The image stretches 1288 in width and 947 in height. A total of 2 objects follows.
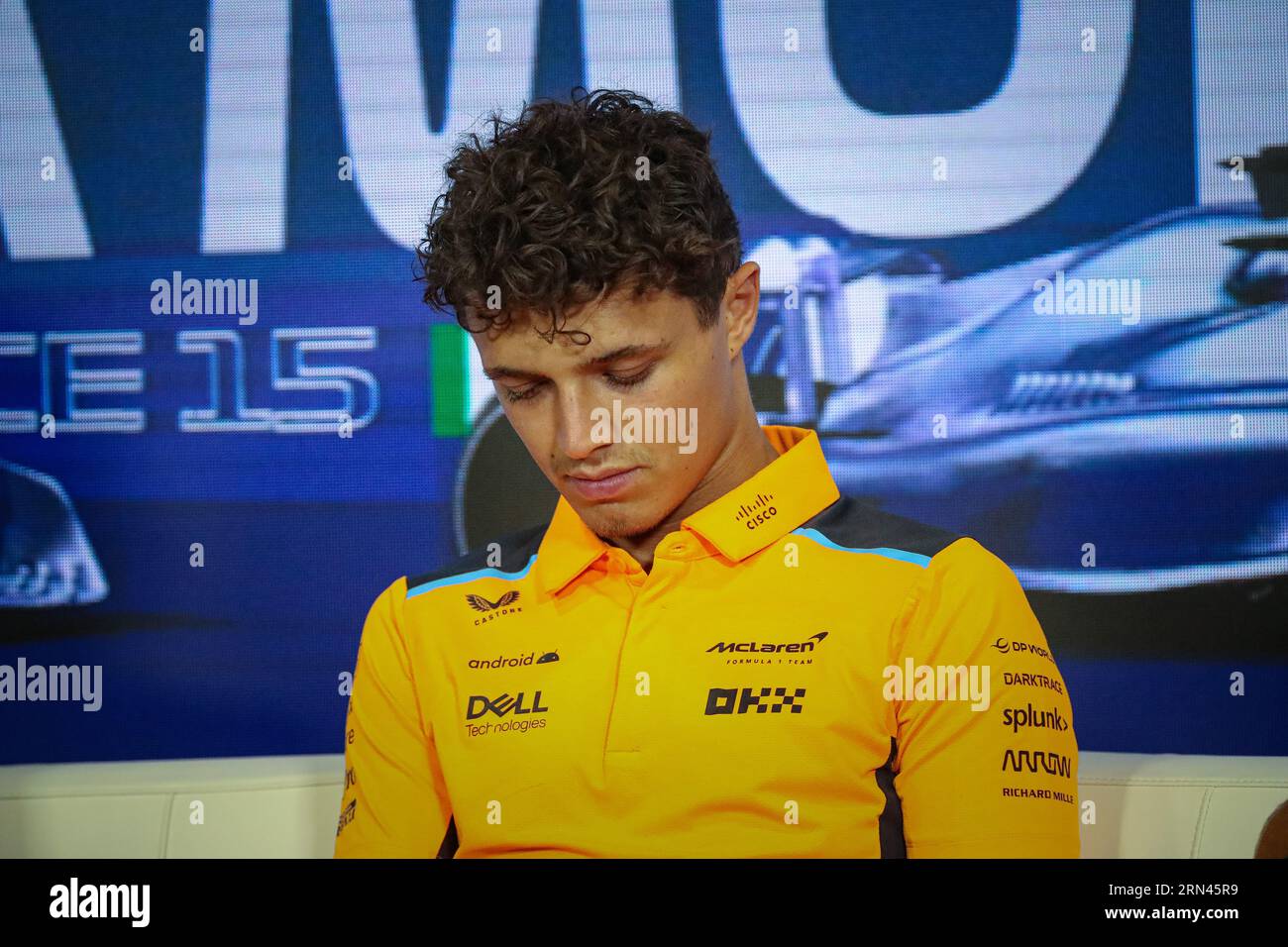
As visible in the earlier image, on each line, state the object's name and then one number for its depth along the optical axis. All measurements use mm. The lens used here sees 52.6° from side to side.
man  1500
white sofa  2000
